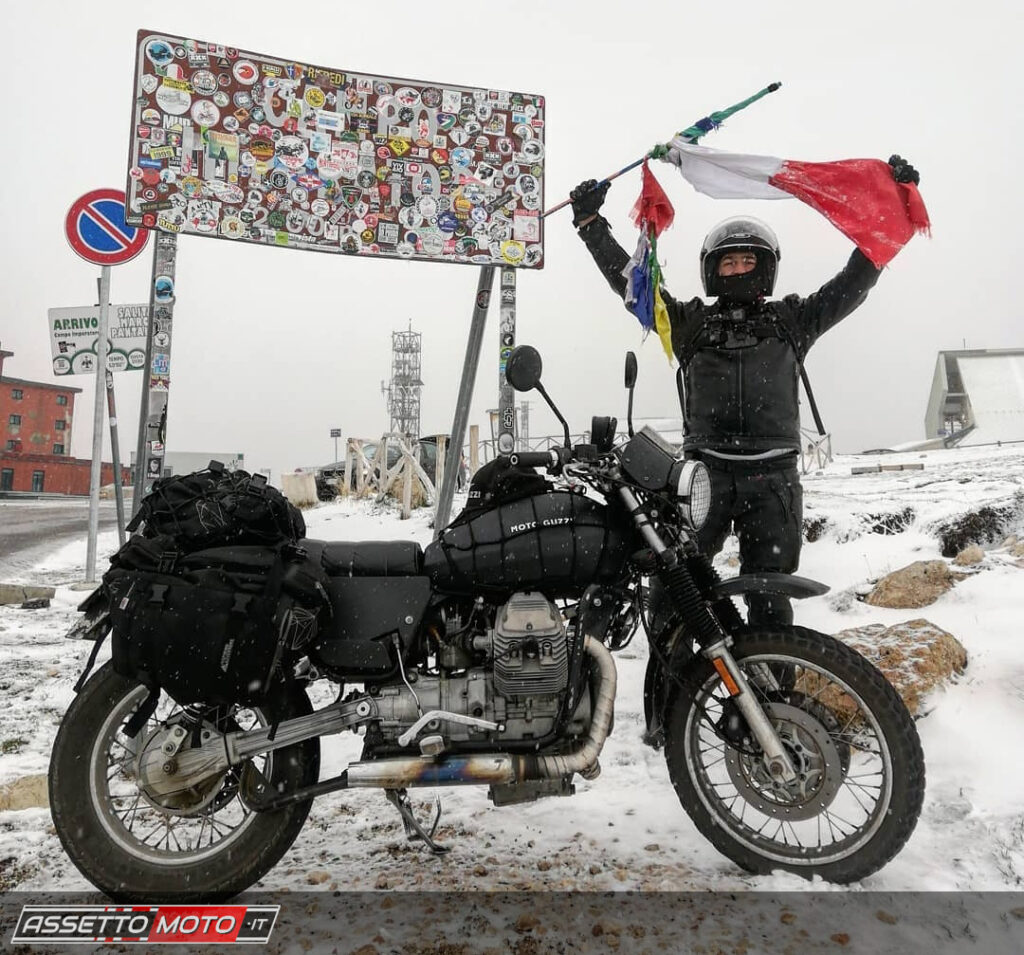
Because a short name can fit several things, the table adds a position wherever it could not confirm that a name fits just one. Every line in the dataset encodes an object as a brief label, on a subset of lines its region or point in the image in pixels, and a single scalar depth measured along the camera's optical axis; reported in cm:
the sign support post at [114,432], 682
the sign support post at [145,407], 470
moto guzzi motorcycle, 202
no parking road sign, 595
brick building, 4416
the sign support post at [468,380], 537
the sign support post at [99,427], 627
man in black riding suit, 285
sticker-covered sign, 461
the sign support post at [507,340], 531
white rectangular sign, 664
